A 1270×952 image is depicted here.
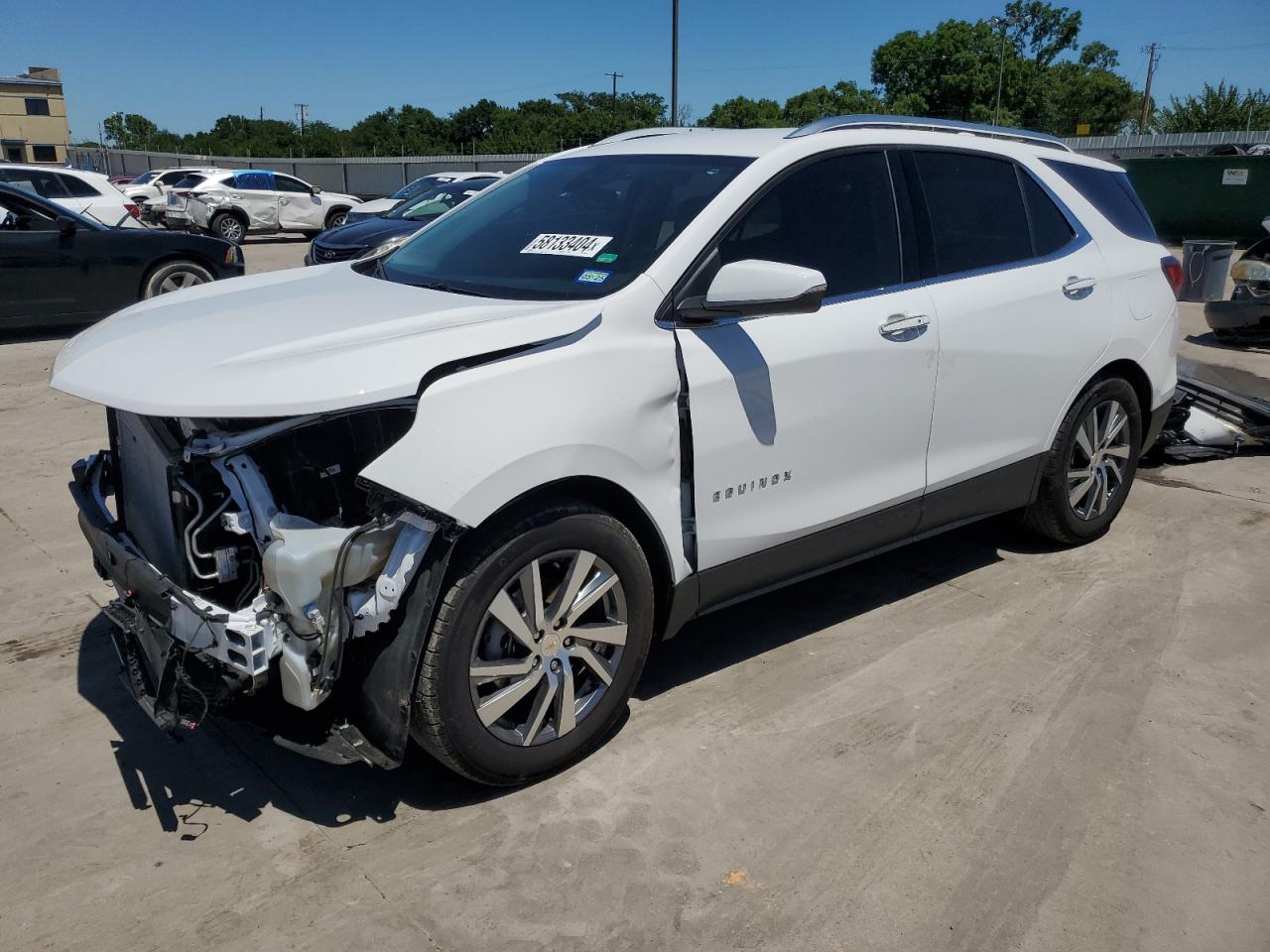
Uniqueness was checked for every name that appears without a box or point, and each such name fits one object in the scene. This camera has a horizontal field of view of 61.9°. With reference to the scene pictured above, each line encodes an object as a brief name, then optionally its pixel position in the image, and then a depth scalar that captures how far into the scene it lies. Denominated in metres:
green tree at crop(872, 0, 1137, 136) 84.19
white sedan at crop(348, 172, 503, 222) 16.81
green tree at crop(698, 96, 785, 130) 86.06
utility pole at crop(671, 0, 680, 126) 21.86
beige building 89.31
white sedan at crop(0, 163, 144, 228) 15.45
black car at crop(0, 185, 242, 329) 10.11
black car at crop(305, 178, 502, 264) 12.31
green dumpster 21.91
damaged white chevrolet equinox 2.70
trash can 13.65
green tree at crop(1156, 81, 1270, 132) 47.66
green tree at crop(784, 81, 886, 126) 81.92
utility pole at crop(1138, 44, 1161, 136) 89.99
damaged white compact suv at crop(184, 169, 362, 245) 24.73
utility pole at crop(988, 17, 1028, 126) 69.87
